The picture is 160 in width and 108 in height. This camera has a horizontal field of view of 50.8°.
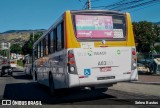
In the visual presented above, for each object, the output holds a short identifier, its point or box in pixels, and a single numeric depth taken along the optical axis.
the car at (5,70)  18.62
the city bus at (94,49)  5.90
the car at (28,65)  14.48
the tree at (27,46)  37.21
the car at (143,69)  16.99
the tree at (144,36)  28.81
